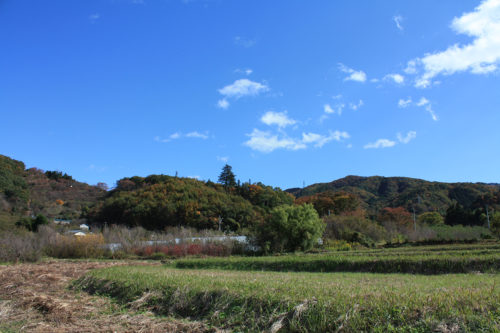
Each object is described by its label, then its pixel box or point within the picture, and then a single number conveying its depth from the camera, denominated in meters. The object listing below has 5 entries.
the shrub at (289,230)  22.19
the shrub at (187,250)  22.58
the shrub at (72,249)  22.62
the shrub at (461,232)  27.67
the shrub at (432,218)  46.16
